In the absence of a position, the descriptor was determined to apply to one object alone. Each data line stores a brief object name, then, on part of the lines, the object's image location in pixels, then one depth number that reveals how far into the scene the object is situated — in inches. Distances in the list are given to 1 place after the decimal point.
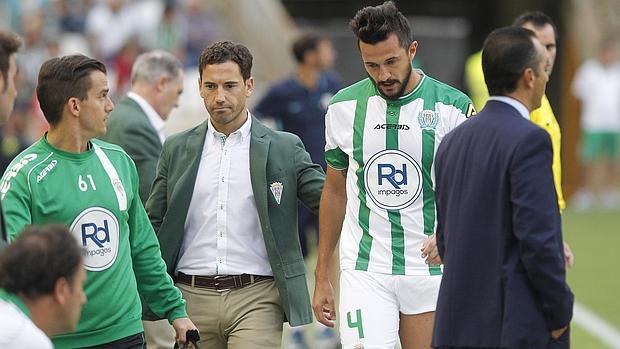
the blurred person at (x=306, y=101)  962.1
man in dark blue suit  436.1
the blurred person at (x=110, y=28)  1601.9
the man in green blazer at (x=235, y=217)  572.4
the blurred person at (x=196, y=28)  1634.7
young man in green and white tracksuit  493.4
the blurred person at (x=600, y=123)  1825.8
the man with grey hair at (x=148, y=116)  677.9
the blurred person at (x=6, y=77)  448.8
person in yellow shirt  623.8
